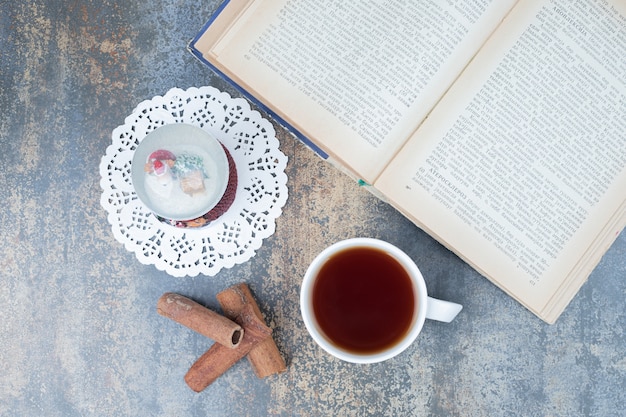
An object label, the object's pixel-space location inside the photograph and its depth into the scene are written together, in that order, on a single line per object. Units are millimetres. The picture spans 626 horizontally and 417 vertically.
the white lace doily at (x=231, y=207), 838
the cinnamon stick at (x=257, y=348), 820
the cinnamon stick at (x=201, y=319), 790
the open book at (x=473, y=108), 745
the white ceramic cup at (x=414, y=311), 735
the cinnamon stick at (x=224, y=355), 809
